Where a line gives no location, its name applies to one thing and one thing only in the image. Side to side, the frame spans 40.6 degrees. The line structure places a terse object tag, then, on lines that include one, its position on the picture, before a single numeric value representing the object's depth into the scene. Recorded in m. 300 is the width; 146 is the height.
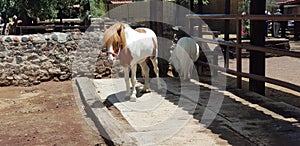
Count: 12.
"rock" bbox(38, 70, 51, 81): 9.17
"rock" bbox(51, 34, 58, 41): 9.23
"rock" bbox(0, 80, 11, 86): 8.94
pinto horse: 5.89
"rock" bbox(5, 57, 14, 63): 8.96
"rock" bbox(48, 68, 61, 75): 9.26
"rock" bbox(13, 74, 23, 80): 9.00
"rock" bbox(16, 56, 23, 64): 8.99
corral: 4.68
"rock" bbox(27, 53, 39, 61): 9.06
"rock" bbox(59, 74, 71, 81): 9.36
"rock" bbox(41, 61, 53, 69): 9.18
